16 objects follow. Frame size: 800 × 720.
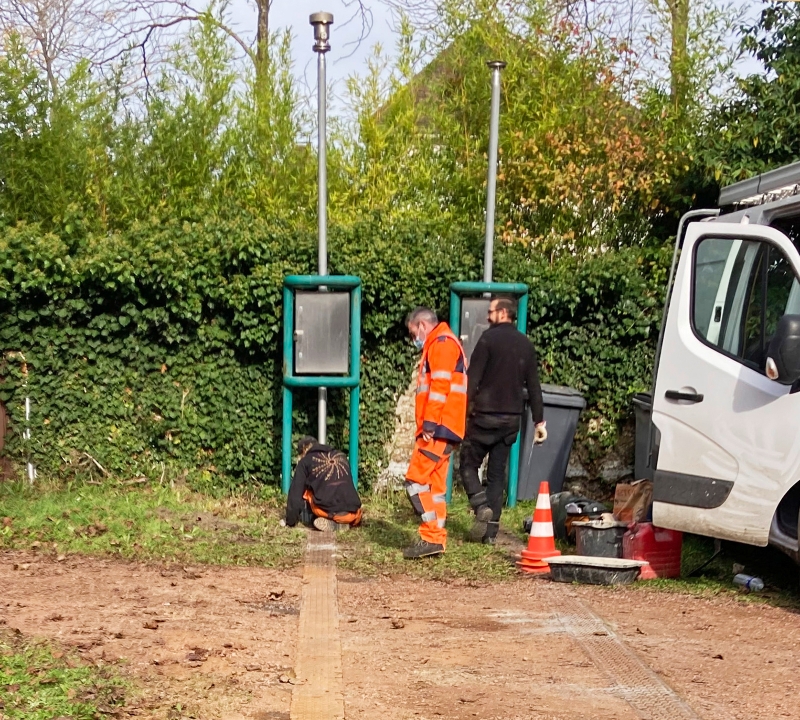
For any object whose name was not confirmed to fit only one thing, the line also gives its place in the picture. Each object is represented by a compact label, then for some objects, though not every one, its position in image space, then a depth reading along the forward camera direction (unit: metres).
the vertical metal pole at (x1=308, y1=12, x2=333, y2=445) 10.38
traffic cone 7.90
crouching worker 9.47
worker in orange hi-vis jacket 8.23
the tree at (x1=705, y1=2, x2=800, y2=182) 11.77
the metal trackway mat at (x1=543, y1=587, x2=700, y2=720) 4.67
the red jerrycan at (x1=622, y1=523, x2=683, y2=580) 7.79
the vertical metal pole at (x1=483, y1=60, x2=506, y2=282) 10.80
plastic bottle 7.36
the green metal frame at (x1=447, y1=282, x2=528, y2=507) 10.59
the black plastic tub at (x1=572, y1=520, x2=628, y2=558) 8.00
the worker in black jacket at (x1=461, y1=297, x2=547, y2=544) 8.77
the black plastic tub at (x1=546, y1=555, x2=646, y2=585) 7.46
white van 6.84
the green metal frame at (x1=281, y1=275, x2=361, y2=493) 10.35
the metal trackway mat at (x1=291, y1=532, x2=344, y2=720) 4.62
